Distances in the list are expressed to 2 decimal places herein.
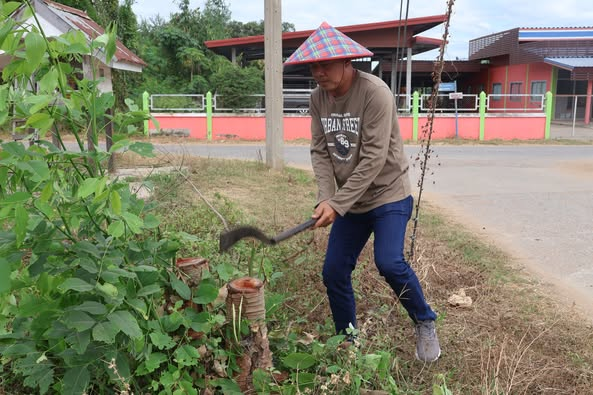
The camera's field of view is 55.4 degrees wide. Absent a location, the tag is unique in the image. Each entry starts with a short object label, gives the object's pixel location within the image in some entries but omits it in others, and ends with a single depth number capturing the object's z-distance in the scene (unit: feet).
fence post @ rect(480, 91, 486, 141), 64.98
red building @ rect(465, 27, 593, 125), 86.79
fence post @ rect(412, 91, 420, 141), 65.16
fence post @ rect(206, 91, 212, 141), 64.28
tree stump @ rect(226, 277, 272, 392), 8.07
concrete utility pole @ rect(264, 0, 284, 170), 31.19
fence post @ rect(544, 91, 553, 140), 65.63
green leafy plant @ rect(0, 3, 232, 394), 5.82
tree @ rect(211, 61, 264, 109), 65.51
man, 9.27
